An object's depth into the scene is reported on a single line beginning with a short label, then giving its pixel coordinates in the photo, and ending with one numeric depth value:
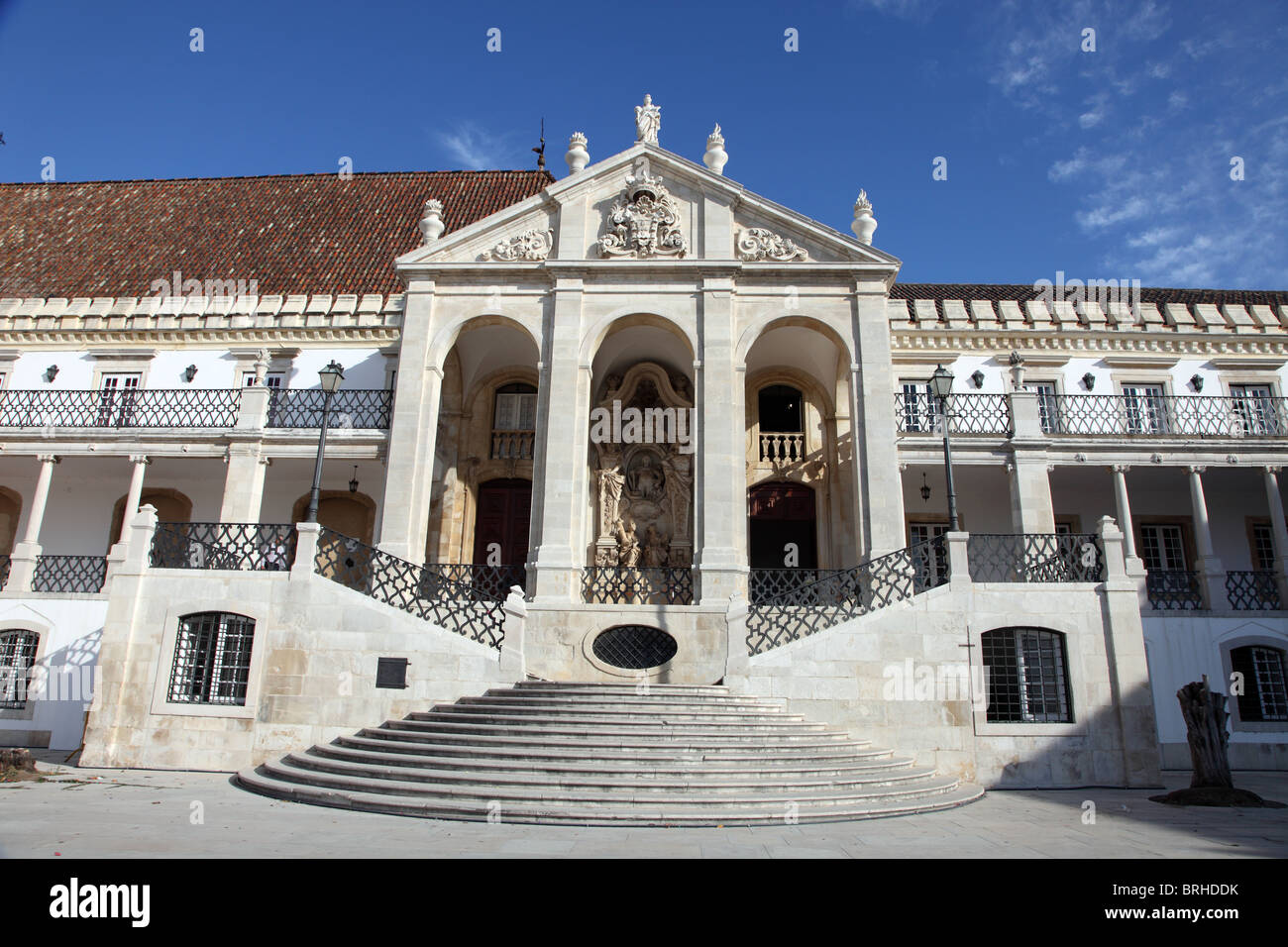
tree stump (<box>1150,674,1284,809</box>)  11.12
